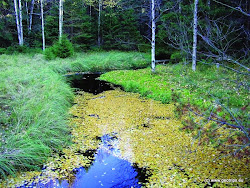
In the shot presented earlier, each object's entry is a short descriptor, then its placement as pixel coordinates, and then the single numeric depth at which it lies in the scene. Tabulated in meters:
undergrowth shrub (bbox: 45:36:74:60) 18.42
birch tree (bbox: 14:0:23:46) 20.87
